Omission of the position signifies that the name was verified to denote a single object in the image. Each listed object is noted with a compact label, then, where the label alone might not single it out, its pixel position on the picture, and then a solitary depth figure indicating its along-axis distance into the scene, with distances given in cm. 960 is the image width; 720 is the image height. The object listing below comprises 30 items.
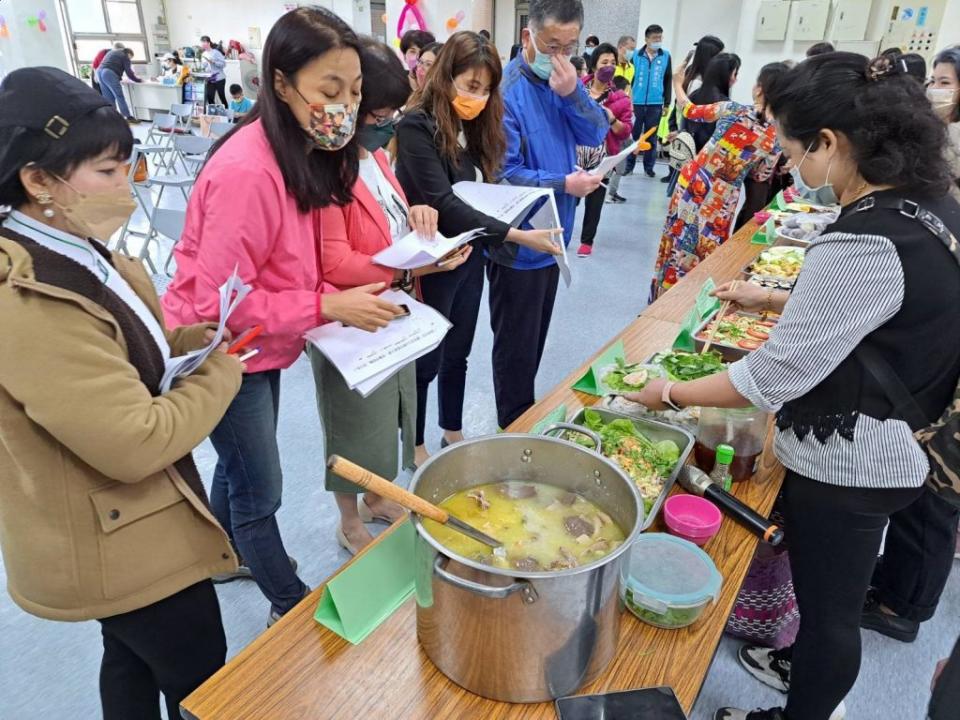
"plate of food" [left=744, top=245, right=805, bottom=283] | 239
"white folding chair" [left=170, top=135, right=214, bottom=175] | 525
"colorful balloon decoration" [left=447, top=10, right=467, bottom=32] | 831
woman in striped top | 91
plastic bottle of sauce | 125
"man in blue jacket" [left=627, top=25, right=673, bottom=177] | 755
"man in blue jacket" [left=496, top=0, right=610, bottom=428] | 204
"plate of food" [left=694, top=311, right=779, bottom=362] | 179
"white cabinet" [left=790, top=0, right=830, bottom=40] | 742
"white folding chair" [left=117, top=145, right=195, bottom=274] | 310
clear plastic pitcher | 126
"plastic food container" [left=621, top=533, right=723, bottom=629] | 92
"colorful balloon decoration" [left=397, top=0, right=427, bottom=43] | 734
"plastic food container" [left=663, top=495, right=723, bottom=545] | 109
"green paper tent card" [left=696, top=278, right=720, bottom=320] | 194
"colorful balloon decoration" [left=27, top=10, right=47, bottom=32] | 613
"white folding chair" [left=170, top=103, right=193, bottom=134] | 793
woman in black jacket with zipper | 190
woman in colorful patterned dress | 288
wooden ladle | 69
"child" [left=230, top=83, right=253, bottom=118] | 886
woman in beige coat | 78
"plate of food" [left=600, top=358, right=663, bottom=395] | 148
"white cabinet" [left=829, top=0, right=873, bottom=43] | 722
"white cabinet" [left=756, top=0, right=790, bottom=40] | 762
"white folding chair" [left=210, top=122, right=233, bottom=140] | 666
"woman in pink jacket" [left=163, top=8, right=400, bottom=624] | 121
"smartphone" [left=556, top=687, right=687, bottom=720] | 76
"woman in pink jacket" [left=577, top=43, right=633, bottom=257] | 474
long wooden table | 80
